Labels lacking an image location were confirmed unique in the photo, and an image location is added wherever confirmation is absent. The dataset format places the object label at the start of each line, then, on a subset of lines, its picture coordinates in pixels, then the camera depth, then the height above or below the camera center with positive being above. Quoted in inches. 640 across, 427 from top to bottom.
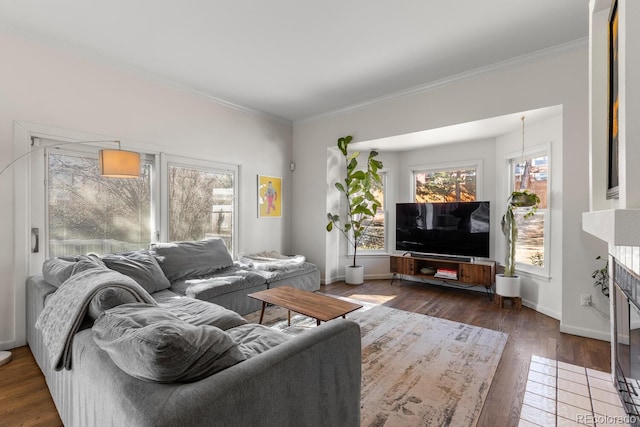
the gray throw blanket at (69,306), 52.3 -18.8
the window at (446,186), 181.2 +16.3
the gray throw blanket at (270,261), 149.6 -28.0
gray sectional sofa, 35.4 -22.2
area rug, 69.3 -47.6
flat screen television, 163.3 -10.6
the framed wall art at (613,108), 55.5 +20.6
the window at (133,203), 114.7 +3.2
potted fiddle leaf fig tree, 185.6 +8.1
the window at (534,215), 141.7 -1.6
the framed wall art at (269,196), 186.9 +9.2
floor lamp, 98.3 +16.1
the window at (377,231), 207.8 -14.5
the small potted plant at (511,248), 138.7 -18.4
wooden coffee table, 93.6 -32.5
